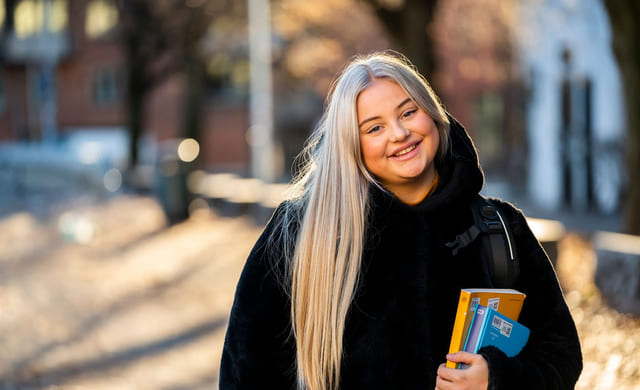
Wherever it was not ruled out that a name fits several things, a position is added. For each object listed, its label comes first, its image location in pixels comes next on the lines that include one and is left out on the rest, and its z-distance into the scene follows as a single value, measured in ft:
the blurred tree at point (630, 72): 28.89
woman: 8.72
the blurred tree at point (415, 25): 39.50
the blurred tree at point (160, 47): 76.18
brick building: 139.33
